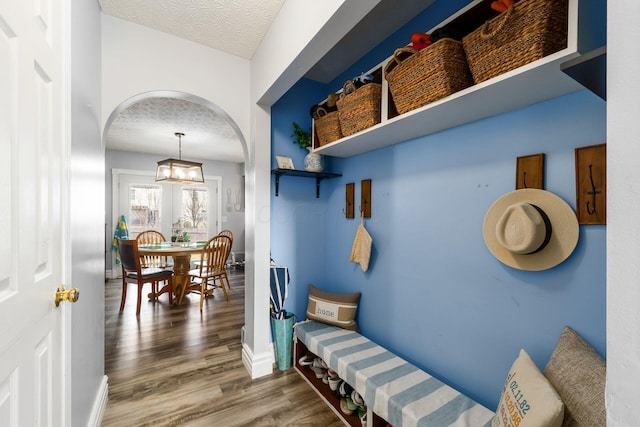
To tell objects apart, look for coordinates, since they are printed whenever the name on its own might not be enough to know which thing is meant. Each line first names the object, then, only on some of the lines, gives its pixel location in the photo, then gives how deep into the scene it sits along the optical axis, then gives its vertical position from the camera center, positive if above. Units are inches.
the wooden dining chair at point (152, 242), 179.8 -21.8
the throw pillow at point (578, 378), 31.3 -20.8
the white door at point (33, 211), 25.9 +0.0
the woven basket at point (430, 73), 45.4 +24.4
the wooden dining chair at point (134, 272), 133.9 -31.4
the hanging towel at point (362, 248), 78.8 -10.2
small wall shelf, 83.8 +12.2
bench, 48.3 -35.0
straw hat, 42.1 -2.5
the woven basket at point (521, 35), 34.8 +24.0
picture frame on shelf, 86.4 +15.8
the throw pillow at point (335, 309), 81.7 -29.1
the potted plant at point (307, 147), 87.8 +21.4
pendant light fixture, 146.8 +21.9
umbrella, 87.0 -23.8
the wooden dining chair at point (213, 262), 148.8 -27.9
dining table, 146.0 -29.5
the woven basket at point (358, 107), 61.7 +24.8
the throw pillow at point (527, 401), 31.1 -23.0
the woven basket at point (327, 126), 74.8 +24.2
